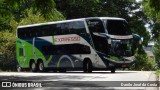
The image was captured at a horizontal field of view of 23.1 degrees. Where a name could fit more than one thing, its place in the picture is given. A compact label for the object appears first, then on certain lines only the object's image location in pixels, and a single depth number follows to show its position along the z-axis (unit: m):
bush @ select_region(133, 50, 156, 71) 48.84
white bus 25.89
